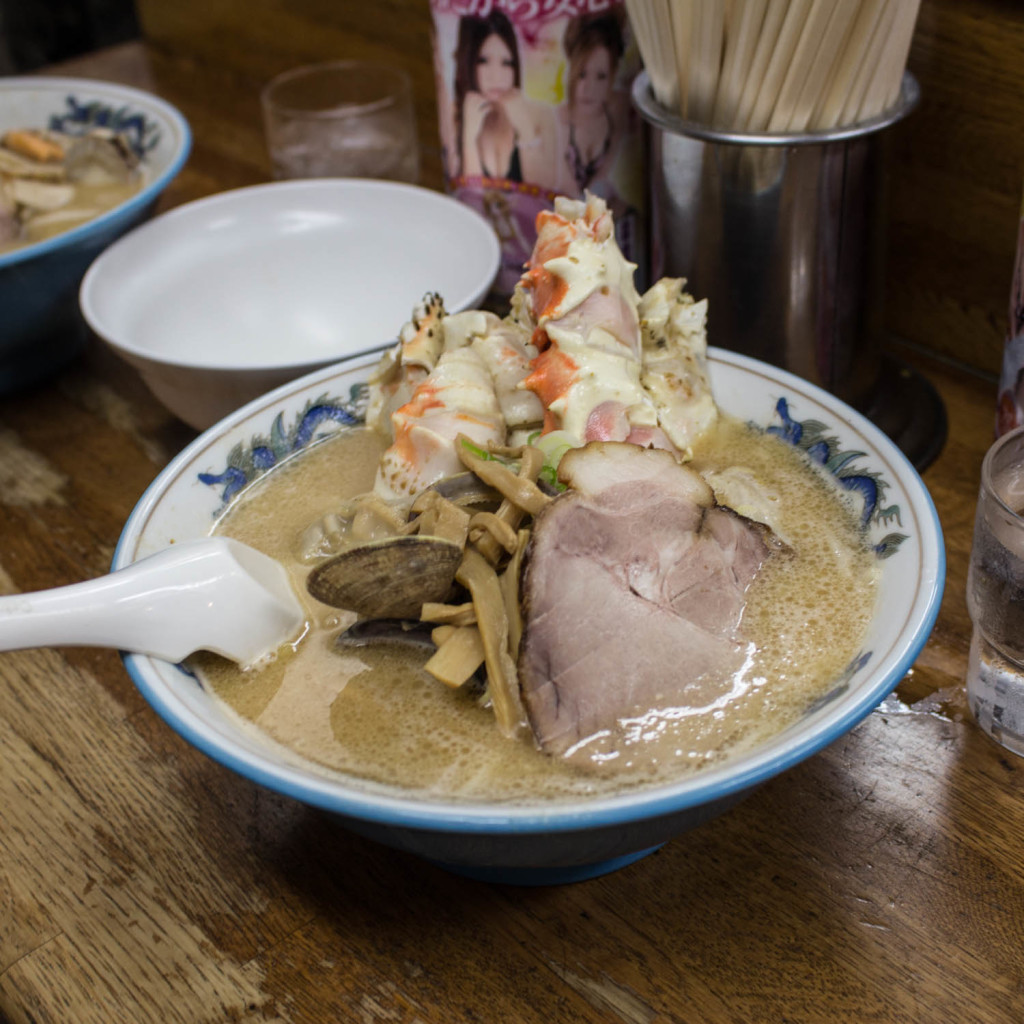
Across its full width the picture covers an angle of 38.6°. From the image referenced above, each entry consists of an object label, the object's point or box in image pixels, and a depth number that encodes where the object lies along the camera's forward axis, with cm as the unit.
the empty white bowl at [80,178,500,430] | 57
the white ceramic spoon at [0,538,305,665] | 35
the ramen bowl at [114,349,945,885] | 31
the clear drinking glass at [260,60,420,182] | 67
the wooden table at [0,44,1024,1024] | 35
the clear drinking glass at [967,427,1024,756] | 37
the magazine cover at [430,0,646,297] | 52
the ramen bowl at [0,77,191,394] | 56
